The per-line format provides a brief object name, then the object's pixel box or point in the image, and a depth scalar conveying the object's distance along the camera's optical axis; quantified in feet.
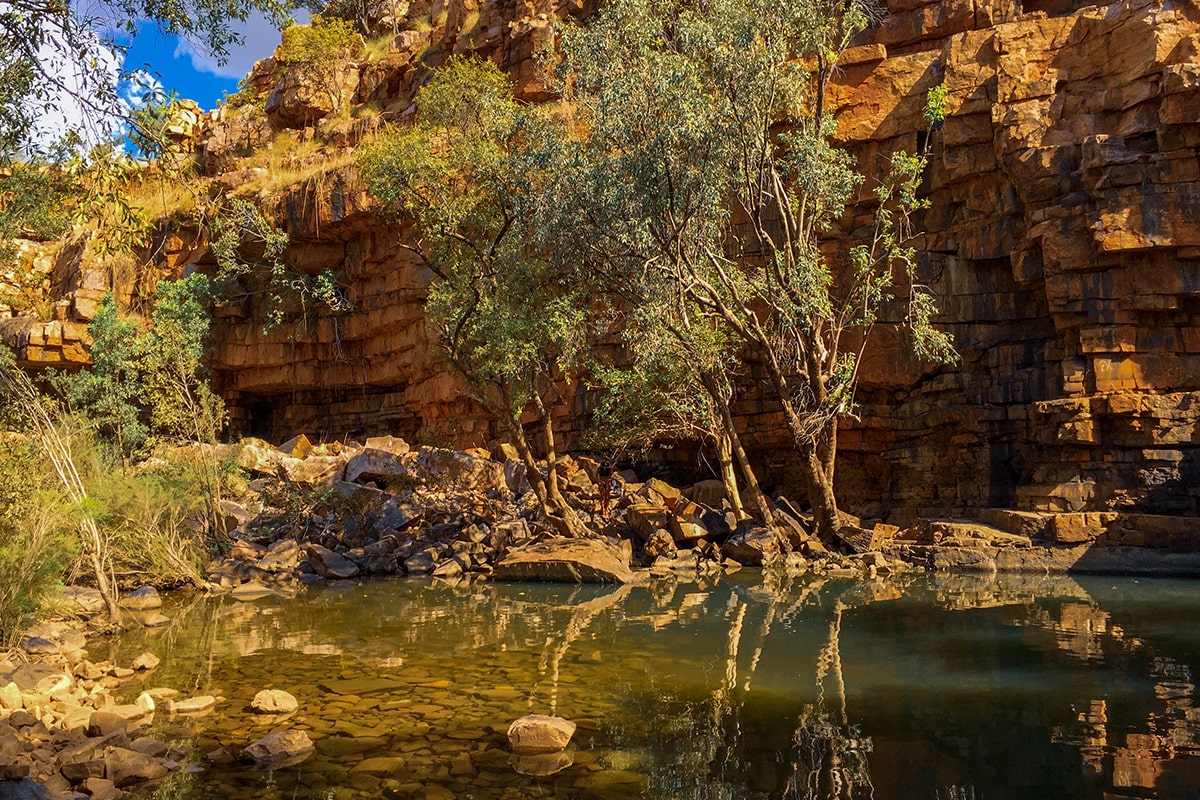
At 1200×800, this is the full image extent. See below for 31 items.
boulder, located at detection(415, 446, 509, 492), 69.41
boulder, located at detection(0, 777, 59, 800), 15.30
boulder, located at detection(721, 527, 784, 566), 53.98
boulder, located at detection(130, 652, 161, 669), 28.40
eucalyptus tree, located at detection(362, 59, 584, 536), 54.24
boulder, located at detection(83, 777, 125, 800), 16.85
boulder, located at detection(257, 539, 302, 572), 52.75
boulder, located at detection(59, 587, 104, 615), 36.76
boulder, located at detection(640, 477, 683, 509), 65.46
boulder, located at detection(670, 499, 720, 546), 56.75
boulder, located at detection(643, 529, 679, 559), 54.90
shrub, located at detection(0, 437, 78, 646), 28.07
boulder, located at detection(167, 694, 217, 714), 23.03
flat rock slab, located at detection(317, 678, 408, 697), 25.27
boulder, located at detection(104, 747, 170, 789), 17.69
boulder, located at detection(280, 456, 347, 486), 71.26
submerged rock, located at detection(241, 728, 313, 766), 18.94
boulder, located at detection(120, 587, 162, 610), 40.81
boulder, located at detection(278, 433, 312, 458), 82.28
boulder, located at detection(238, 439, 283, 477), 71.82
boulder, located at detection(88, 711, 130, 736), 20.48
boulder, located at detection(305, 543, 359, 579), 52.60
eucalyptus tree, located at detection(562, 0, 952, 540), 48.42
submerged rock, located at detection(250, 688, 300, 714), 22.93
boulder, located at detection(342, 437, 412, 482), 70.33
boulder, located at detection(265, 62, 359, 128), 111.55
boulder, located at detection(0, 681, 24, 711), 21.15
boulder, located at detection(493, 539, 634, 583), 48.93
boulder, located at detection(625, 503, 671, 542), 57.77
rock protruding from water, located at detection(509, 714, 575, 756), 19.51
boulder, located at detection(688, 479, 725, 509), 68.28
